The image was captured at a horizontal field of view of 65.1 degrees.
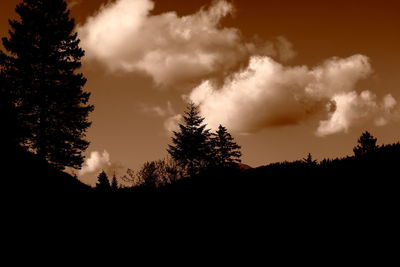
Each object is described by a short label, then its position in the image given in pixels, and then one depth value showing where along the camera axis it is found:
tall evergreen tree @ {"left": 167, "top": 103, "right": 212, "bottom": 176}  42.16
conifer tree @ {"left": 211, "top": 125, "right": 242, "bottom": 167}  44.84
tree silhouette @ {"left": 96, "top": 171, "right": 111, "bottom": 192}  47.76
